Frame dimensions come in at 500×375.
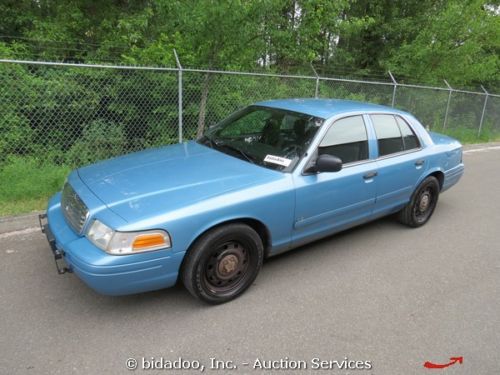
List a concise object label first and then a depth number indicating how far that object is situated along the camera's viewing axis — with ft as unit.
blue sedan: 8.67
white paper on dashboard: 11.09
